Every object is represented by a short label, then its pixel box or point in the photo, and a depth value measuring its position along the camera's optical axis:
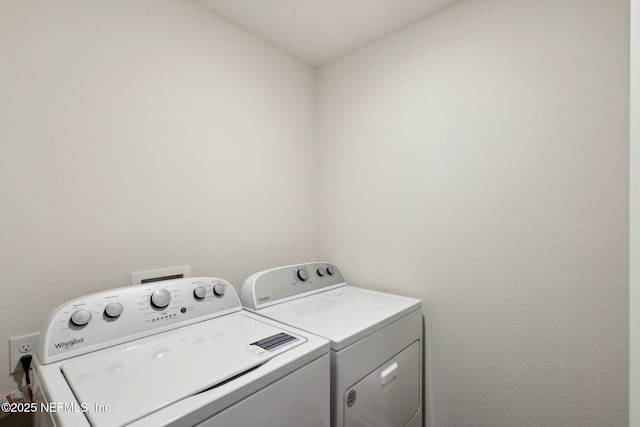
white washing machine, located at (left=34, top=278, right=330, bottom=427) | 0.59
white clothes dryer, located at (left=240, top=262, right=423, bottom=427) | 0.92
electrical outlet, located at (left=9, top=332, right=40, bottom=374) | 0.88
